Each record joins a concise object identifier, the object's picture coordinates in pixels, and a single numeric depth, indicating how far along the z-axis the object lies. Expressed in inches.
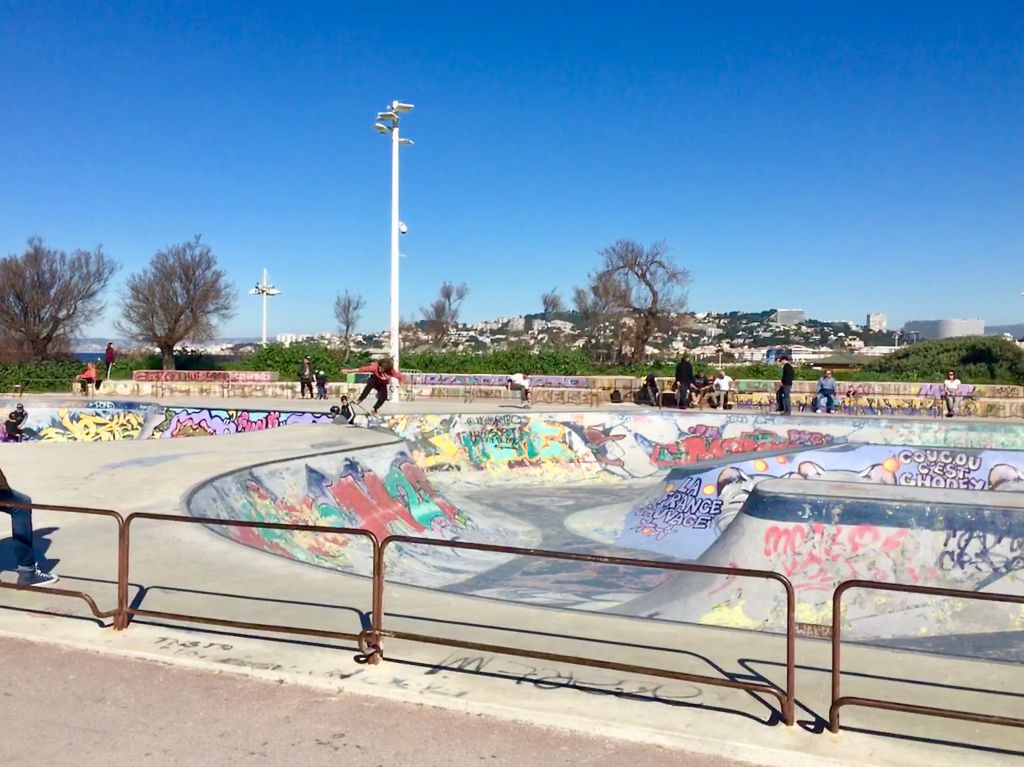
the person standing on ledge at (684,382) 900.6
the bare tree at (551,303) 2705.5
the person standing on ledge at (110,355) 1147.5
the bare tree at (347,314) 2544.3
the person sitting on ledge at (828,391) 927.0
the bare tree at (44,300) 1588.3
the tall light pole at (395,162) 931.3
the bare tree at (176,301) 1638.8
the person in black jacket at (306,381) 1131.3
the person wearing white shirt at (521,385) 960.9
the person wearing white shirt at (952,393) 908.6
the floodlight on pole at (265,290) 1836.9
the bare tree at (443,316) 2437.3
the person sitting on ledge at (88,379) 1143.6
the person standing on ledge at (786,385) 883.4
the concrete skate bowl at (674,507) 340.2
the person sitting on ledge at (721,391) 954.7
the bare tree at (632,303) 1772.9
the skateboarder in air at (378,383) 754.2
